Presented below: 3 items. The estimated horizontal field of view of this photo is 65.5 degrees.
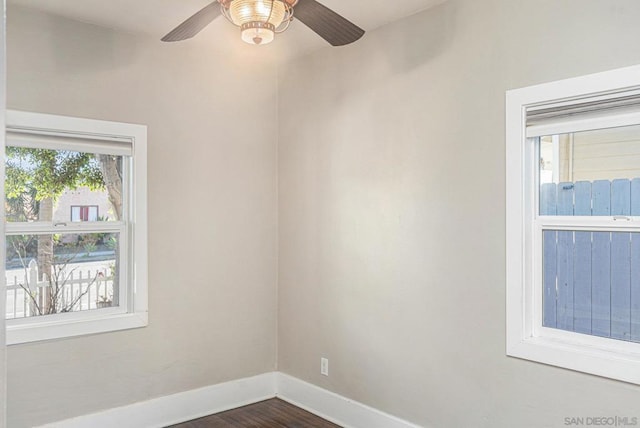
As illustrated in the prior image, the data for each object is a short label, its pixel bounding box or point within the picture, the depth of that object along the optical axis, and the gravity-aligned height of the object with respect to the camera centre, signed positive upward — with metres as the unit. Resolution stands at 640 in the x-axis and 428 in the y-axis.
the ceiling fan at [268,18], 2.08 +0.88
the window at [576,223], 2.23 -0.03
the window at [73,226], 2.98 -0.06
